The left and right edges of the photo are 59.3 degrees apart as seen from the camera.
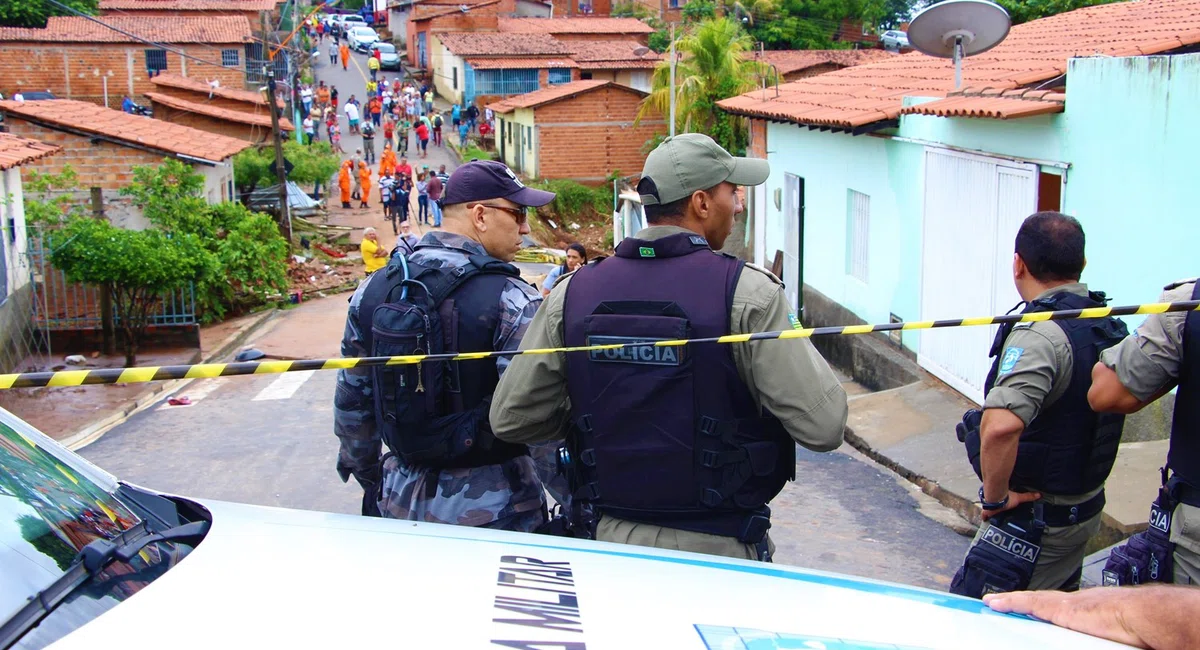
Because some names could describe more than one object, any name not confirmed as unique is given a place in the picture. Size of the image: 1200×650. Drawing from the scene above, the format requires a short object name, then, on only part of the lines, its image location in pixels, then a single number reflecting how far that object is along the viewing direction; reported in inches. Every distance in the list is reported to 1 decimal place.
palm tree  1113.4
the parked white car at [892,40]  1780.5
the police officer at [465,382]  129.0
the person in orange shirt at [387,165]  1222.3
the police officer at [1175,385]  115.3
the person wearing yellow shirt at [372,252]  685.9
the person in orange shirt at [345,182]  1250.0
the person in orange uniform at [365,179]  1290.6
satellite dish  357.1
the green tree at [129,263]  581.0
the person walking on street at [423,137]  1560.0
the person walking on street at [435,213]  1118.0
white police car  67.5
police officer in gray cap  104.8
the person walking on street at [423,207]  1180.4
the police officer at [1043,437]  126.0
